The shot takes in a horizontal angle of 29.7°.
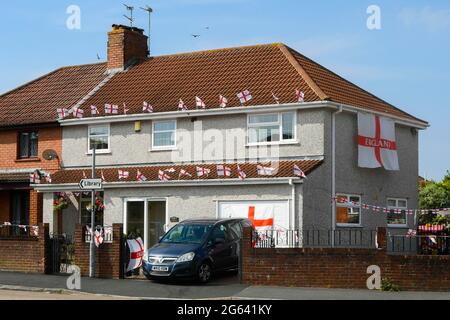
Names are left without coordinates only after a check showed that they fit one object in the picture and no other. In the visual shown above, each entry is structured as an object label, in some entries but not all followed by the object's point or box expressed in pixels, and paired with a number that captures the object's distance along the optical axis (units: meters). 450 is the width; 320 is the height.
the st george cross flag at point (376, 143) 28.33
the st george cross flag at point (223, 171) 26.99
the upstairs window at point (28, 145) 33.38
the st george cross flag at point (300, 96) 26.93
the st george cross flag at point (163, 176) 27.95
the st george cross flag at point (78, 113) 31.33
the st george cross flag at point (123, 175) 28.93
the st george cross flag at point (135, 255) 24.33
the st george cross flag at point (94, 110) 31.08
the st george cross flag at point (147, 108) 29.86
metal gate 25.50
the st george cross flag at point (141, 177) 28.27
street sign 24.02
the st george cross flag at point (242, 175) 26.27
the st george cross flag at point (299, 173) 25.31
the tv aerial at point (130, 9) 35.92
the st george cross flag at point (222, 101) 28.42
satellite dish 30.34
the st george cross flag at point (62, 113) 31.83
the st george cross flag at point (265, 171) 26.02
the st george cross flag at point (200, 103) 28.80
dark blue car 21.97
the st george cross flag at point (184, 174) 27.83
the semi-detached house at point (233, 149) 26.66
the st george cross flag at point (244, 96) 27.98
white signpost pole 24.17
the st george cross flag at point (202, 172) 27.48
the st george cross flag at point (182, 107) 29.15
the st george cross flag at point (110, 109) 30.66
